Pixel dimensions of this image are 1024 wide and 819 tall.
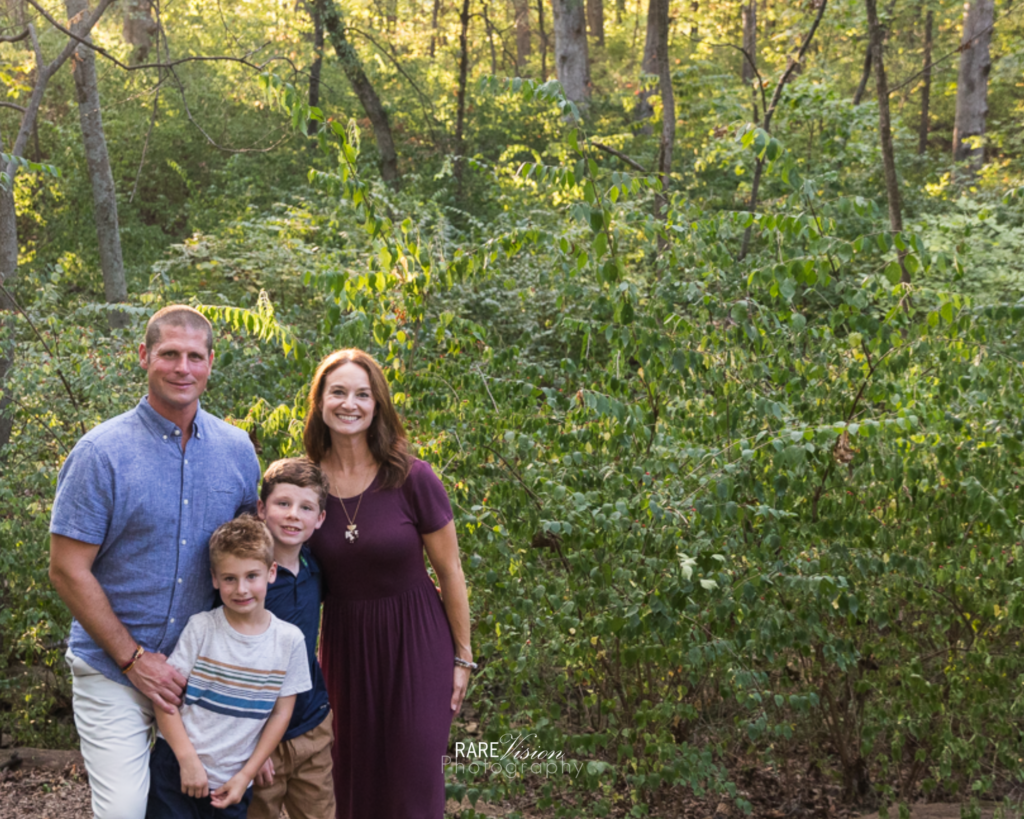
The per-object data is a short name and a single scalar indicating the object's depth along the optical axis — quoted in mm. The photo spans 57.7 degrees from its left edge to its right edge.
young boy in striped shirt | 2627
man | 2551
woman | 3014
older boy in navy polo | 2824
